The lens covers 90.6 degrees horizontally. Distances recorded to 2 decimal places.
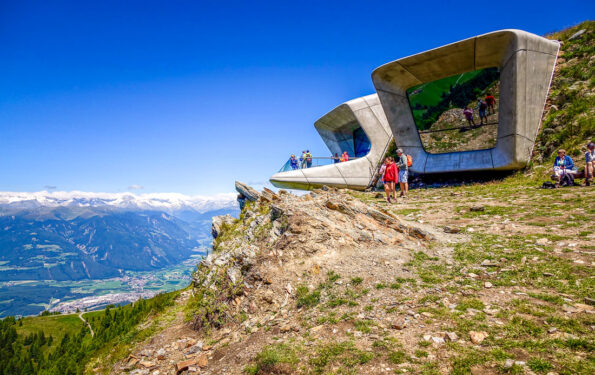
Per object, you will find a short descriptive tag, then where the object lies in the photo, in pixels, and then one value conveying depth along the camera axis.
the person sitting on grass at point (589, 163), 14.11
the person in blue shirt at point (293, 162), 30.22
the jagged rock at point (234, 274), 8.50
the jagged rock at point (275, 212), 10.16
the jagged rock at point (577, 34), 24.21
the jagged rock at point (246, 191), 23.17
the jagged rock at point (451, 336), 4.60
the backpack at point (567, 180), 14.56
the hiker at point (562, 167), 14.74
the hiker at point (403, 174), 16.48
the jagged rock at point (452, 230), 10.24
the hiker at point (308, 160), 30.31
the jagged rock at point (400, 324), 5.19
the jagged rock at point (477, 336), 4.43
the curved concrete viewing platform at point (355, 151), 30.00
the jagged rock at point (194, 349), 6.87
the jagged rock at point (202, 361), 5.93
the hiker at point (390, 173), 16.19
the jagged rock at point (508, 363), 3.81
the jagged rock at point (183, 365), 5.95
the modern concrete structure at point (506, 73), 19.31
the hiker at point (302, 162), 30.62
